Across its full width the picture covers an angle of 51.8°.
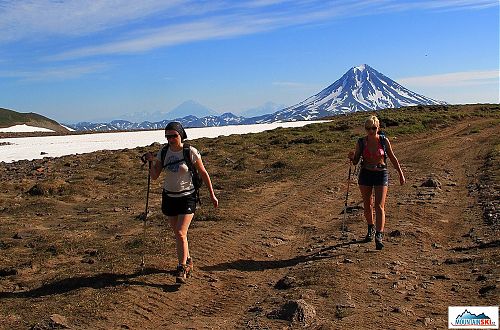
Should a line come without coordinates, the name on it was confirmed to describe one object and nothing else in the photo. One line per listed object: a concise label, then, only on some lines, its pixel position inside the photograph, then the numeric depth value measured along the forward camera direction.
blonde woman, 9.08
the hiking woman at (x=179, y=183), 7.71
